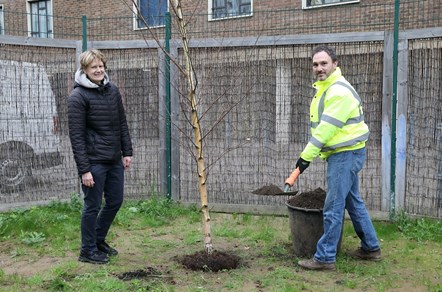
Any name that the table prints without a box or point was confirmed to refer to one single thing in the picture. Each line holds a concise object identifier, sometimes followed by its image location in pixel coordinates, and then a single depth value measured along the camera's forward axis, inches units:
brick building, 244.0
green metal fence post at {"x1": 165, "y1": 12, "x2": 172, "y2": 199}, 259.0
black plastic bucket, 180.7
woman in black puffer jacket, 171.3
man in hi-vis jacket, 158.7
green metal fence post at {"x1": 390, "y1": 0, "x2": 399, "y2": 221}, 220.7
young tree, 169.3
